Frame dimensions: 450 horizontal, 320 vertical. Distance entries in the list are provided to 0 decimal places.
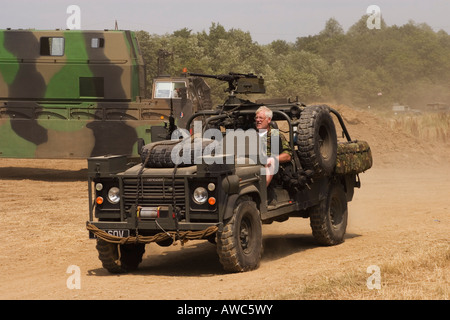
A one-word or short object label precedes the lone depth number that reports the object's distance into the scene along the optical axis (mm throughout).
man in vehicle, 20781
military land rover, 18094
